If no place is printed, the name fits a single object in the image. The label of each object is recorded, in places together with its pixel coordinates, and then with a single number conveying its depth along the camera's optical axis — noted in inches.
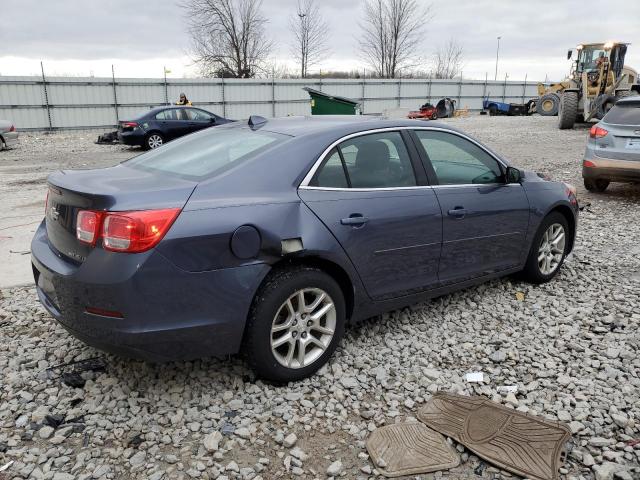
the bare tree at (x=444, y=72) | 2267.5
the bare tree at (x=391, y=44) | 1818.4
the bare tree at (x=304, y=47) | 1717.5
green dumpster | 732.0
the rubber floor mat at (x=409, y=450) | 104.0
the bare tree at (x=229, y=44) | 1632.6
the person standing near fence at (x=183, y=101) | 879.7
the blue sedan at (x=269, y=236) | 108.5
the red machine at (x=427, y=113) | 1096.7
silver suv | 329.4
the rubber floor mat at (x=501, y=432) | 105.5
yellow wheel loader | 801.6
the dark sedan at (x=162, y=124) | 662.5
